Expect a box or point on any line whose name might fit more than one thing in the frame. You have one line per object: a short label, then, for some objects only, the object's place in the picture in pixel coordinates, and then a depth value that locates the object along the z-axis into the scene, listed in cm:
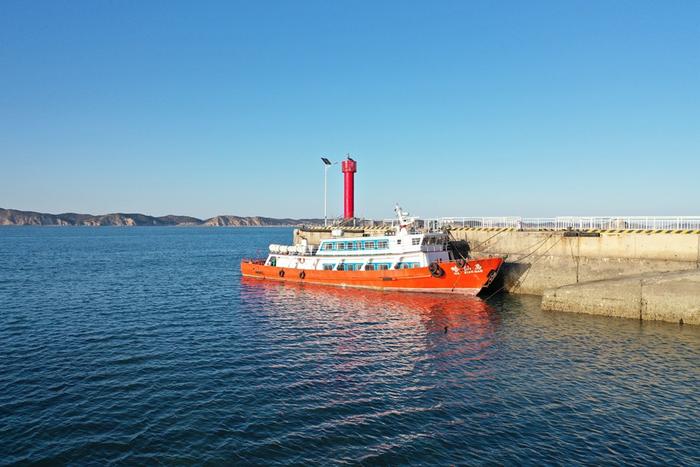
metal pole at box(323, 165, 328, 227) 5759
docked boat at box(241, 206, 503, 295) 3562
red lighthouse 5688
